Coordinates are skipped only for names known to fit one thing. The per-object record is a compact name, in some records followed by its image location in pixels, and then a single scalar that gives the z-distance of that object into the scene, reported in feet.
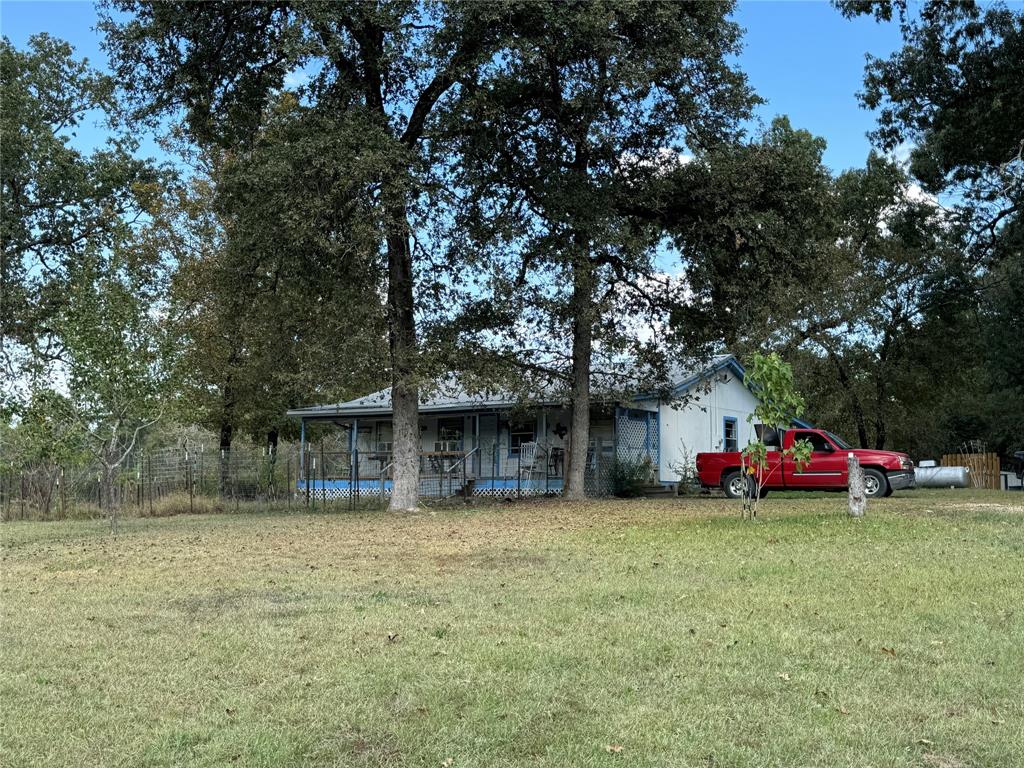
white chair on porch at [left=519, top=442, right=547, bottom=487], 91.35
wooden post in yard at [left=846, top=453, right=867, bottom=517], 49.06
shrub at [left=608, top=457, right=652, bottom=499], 85.92
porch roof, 91.09
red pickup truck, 72.79
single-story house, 89.45
